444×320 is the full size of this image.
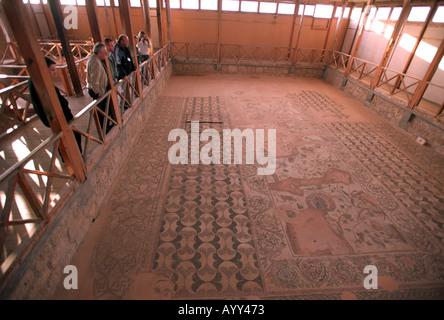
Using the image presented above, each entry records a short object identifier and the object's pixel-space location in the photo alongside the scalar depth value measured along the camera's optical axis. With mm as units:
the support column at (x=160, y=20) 7355
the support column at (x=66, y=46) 4496
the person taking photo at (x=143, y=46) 6305
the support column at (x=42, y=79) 1813
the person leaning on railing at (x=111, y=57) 3752
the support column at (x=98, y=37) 3168
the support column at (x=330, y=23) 10372
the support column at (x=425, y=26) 6317
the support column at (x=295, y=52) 10287
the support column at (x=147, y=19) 6277
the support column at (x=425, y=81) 5301
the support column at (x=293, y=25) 9848
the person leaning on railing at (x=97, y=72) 3293
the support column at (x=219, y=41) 9288
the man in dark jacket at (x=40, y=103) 2268
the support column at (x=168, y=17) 9317
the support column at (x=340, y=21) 9448
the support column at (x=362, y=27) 8180
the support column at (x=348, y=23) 10555
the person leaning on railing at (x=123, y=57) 4340
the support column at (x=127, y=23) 4198
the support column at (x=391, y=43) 6439
